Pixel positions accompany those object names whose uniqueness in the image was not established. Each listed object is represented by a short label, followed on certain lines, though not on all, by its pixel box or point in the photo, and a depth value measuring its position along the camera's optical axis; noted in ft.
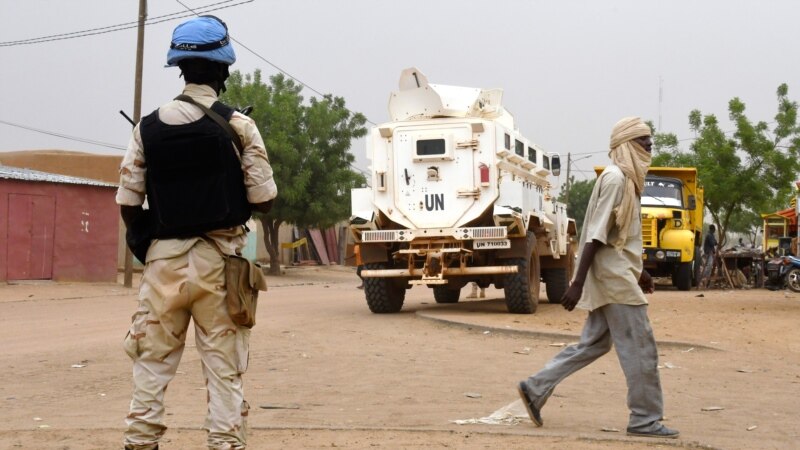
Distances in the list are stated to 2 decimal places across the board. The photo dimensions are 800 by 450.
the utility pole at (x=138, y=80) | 85.40
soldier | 15.61
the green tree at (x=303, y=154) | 127.34
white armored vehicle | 52.49
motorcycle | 89.81
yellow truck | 88.02
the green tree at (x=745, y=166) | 128.26
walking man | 21.45
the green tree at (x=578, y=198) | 289.33
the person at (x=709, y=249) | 99.37
